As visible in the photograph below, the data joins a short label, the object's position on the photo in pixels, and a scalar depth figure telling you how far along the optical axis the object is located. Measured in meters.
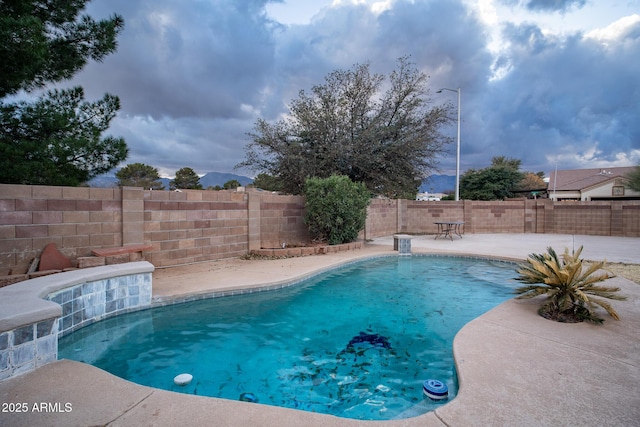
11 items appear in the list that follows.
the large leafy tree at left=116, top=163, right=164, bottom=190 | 40.73
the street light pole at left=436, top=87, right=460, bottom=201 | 18.66
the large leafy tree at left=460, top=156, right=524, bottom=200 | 38.88
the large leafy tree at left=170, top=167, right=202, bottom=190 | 48.09
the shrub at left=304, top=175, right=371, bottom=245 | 11.05
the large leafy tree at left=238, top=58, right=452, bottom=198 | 14.77
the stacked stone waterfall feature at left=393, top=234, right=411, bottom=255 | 11.40
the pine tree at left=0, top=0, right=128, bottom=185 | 6.83
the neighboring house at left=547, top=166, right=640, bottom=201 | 39.41
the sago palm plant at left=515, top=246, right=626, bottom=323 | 4.64
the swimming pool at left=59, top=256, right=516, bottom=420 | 3.47
